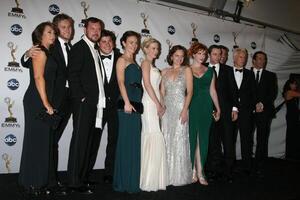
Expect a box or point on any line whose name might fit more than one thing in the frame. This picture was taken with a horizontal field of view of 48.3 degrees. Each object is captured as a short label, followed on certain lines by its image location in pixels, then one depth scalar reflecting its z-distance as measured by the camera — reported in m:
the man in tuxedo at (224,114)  4.47
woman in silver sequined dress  3.93
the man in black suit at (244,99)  4.64
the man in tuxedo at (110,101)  3.93
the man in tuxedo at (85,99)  3.38
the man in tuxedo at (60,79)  3.42
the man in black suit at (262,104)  4.84
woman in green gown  4.13
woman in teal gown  3.51
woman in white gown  3.62
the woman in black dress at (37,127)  3.12
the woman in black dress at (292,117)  6.29
